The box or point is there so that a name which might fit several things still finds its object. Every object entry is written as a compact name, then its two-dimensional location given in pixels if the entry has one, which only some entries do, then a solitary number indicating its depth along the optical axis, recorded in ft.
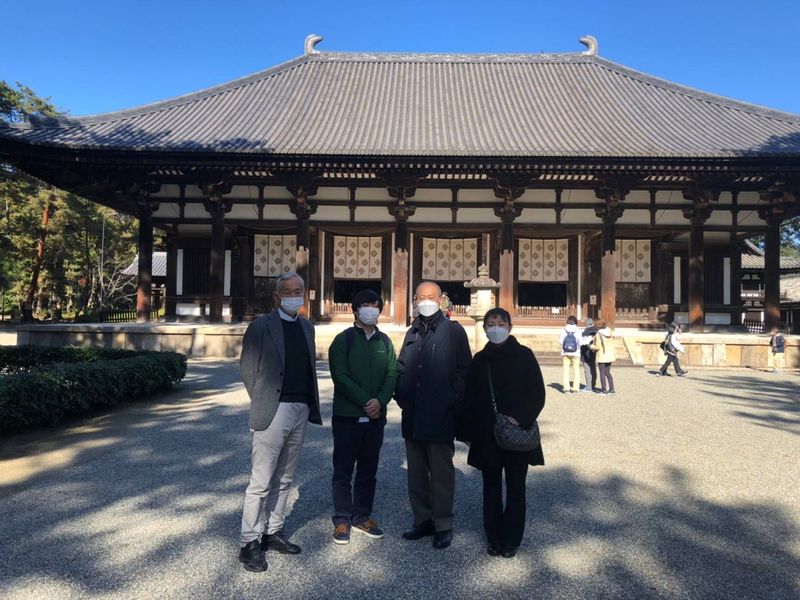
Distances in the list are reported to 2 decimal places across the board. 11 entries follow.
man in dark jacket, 9.41
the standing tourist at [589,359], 27.17
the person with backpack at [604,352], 25.96
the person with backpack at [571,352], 26.76
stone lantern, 35.99
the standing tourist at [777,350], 35.45
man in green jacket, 9.57
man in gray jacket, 8.68
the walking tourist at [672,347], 32.53
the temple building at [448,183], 37.50
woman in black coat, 9.10
